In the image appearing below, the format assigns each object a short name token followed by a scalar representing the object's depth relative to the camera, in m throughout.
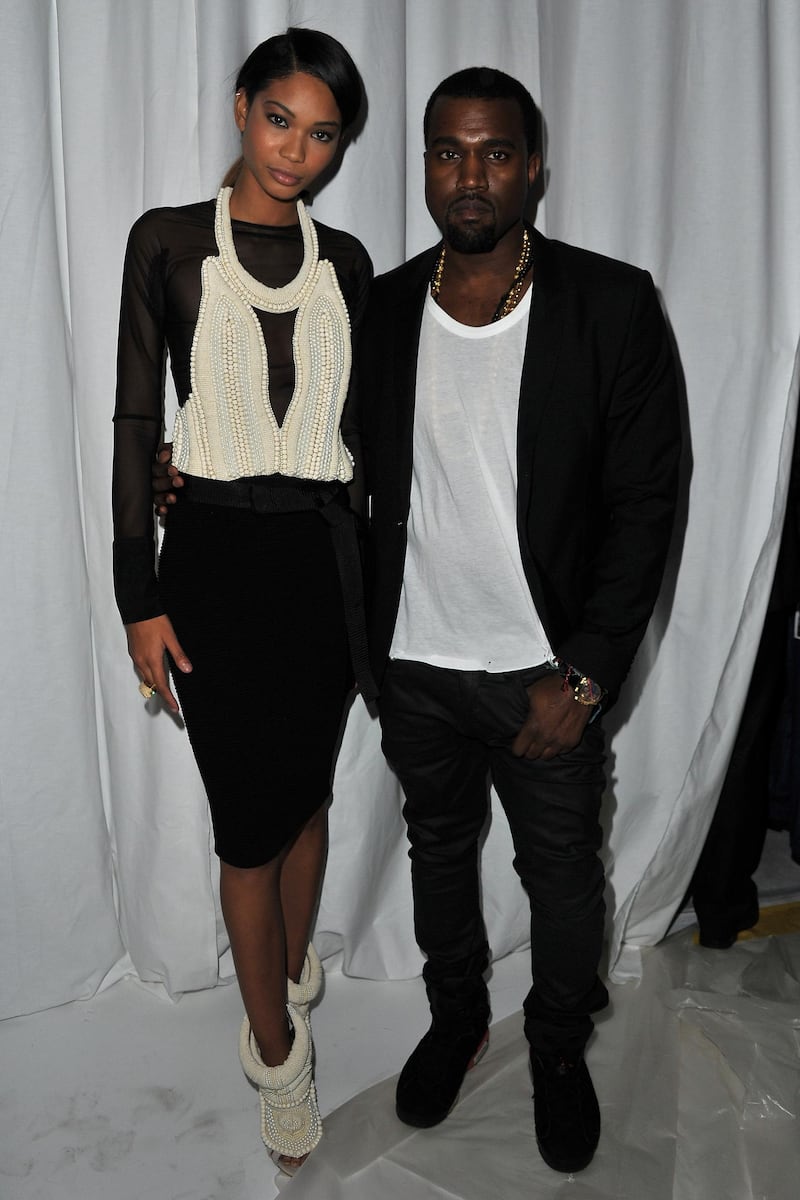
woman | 1.64
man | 1.63
